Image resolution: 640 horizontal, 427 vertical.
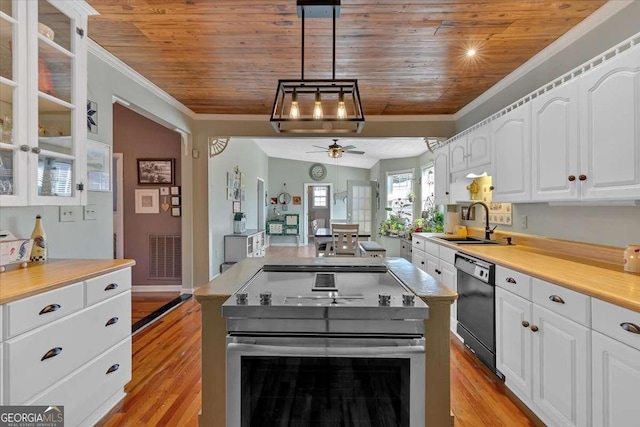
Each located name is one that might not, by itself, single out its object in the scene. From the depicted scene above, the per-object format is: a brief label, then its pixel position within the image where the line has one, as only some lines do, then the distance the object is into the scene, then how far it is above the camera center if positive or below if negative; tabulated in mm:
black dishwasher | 2334 -748
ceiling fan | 5717 +1150
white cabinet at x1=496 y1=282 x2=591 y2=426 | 1510 -805
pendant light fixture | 1839 +714
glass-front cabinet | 1602 +611
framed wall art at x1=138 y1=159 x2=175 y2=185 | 4688 +615
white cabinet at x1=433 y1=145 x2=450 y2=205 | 4055 +502
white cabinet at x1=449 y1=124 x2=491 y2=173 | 3062 +671
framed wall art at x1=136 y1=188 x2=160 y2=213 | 4680 +205
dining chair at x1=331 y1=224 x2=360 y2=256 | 5113 -418
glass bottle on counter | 1881 -179
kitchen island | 1462 -635
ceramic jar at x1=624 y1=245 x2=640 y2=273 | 1719 -248
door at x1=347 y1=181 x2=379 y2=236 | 8953 +287
